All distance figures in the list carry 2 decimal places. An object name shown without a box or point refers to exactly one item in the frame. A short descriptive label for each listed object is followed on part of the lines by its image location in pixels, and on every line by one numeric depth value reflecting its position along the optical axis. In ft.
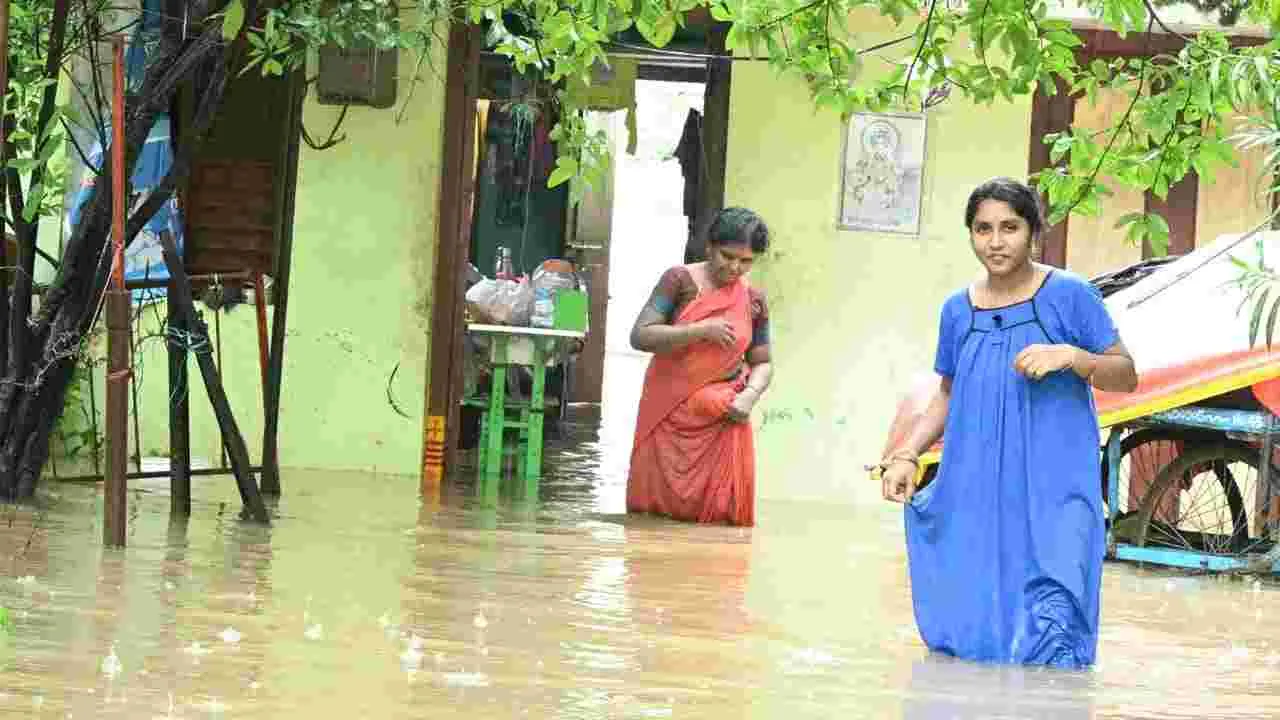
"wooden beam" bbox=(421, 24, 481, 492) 42.96
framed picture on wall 43.45
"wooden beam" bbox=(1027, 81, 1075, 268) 43.21
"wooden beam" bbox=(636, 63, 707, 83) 47.57
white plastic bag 43.47
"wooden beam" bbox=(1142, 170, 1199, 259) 43.27
